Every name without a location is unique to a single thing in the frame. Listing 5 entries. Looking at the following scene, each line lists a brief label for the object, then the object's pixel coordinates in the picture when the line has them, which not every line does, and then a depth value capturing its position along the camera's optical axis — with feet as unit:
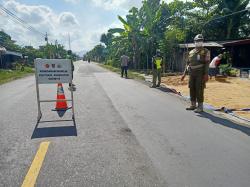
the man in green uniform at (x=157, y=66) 31.96
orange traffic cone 18.69
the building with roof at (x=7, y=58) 78.37
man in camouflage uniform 17.53
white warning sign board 15.75
